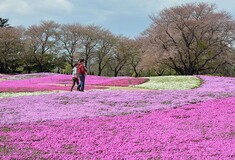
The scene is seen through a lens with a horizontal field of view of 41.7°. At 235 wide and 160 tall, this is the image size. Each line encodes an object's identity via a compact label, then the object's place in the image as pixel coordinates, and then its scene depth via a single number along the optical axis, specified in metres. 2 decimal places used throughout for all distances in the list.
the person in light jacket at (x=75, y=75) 21.42
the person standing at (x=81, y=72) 20.06
